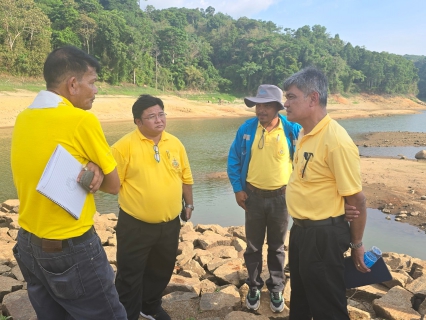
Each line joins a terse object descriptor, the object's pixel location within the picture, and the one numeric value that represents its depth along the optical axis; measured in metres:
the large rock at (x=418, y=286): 3.43
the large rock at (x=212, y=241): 5.12
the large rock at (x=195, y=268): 4.09
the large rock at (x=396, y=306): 2.97
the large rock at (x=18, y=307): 2.92
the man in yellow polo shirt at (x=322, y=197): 2.13
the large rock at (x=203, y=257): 4.36
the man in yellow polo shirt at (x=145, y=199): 2.68
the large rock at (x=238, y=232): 5.83
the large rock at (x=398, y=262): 4.67
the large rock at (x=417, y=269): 4.21
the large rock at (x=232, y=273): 3.70
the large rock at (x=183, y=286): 3.49
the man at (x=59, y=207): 1.69
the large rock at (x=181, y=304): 3.14
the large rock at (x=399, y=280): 3.65
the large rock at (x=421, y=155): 14.87
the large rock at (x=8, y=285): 3.33
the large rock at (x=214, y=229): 6.08
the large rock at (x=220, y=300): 3.19
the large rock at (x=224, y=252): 4.68
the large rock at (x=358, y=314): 2.92
